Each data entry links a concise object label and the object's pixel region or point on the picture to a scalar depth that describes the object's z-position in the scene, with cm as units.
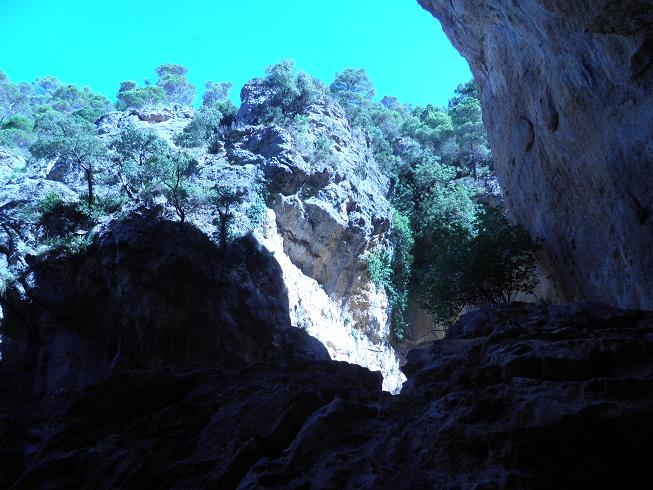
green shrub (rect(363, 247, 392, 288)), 2497
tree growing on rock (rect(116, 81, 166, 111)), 4994
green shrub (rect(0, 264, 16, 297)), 1684
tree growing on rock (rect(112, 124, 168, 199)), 2280
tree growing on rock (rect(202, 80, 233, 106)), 7032
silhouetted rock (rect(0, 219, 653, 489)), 528
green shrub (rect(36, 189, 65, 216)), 1998
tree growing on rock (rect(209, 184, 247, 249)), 2073
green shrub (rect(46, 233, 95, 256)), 1870
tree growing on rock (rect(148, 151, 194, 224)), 2109
